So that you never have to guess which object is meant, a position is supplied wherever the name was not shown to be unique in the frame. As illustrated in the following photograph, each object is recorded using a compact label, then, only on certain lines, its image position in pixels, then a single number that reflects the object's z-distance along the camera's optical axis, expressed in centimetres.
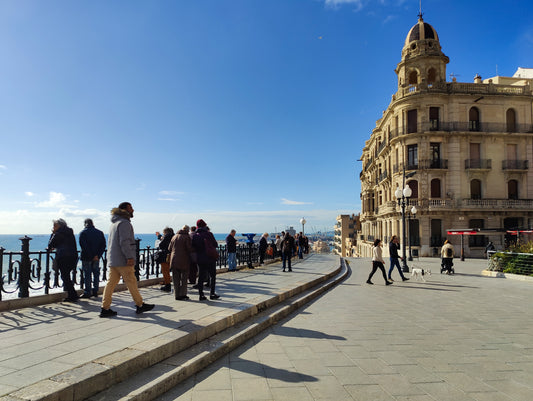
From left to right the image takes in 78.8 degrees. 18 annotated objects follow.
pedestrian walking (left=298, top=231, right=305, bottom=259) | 2214
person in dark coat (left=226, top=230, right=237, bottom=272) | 1230
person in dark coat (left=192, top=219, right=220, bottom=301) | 705
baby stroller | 1584
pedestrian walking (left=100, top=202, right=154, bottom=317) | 544
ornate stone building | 3078
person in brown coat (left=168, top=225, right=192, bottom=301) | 693
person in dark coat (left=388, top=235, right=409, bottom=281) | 1225
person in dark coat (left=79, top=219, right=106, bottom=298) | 713
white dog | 1284
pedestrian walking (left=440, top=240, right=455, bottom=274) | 1578
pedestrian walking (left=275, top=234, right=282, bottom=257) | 1724
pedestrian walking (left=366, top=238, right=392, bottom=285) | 1165
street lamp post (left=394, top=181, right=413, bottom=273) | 1619
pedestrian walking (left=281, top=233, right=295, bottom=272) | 1372
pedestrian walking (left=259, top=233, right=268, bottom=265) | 1681
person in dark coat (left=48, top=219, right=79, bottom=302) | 673
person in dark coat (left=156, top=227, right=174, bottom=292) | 843
